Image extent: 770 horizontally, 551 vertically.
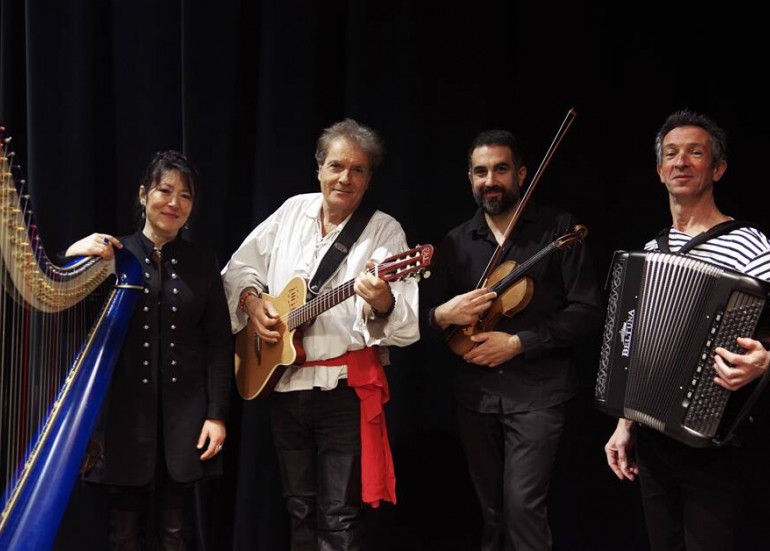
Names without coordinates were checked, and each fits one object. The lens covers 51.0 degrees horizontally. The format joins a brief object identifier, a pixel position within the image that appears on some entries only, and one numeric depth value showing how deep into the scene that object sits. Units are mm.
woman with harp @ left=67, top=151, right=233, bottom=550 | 2408
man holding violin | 2543
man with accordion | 2125
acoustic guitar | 2412
